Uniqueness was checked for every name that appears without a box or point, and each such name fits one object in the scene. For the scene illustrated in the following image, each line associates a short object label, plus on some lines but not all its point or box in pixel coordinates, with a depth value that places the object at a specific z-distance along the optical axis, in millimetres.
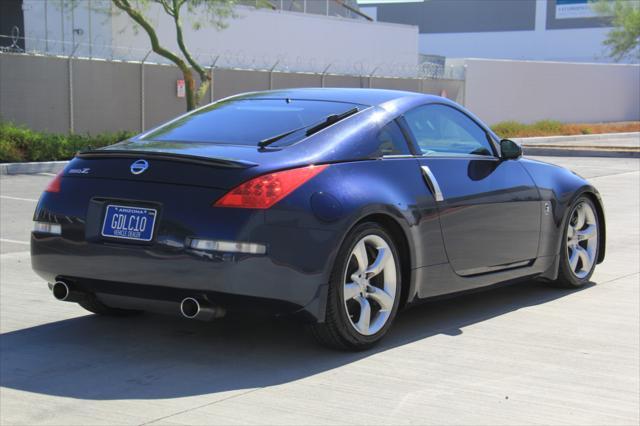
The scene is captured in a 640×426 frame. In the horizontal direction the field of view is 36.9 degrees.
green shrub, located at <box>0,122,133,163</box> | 19078
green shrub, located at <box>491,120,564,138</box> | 34906
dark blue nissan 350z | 4895
